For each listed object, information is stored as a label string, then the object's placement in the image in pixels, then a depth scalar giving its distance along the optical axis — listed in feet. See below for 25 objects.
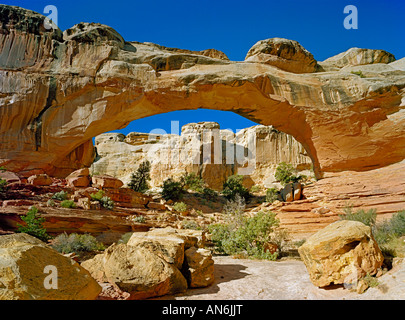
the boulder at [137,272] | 14.60
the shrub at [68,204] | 37.14
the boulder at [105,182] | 51.46
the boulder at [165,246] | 17.79
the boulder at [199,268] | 17.95
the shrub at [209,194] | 83.28
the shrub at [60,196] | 40.34
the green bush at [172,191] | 72.69
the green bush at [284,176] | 84.38
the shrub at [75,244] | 25.99
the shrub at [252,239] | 29.45
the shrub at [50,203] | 35.97
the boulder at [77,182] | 48.60
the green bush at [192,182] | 87.26
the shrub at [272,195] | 65.92
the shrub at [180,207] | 57.12
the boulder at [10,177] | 41.38
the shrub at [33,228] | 25.09
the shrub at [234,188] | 85.71
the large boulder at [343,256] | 14.48
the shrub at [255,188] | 98.48
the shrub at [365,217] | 32.66
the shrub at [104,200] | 44.27
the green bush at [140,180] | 76.28
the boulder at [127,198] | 50.39
